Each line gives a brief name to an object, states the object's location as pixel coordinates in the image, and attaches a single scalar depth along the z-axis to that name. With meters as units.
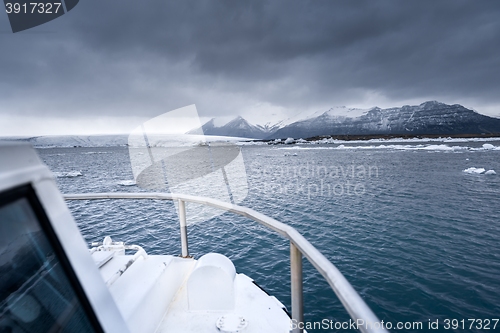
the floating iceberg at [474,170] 29.25
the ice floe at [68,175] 41.53
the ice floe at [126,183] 31.23
